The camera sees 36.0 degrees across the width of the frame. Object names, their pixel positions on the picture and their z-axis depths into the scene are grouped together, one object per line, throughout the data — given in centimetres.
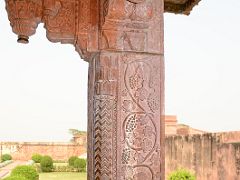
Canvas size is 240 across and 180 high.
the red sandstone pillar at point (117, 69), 193
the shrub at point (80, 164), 2030
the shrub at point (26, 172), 1293
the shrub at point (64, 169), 2082
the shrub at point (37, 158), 2188
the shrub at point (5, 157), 2444
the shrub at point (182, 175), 1053
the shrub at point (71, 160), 2131
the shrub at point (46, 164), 2041
